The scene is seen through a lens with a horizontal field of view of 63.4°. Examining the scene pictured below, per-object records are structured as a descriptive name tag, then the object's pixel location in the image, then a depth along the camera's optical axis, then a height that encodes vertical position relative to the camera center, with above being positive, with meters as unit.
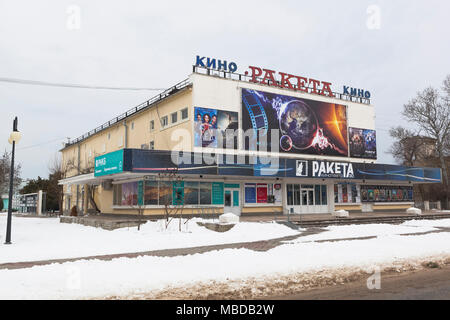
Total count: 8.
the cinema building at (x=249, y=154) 24.45 +3.51
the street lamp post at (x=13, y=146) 14.50 +2.34
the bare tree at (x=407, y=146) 47.03 +7.00
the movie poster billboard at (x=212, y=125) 26.08 +5.49
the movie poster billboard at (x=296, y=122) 28.84 +6.53
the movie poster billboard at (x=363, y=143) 35.03 +5.50
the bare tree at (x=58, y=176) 43.51 +3.29
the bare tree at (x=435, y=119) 43.94 +9.70
